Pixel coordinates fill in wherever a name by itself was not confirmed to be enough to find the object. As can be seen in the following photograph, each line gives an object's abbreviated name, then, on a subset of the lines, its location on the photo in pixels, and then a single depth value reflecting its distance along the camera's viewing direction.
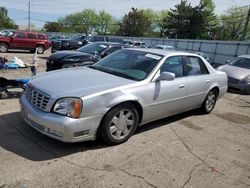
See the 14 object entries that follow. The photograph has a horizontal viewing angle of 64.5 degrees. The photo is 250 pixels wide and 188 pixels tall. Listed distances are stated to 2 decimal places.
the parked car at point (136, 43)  19.05
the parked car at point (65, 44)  14.17
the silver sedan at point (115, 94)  2.73
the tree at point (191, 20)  40.42
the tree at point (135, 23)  50.40
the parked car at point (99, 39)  16.41
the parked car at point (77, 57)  6.47
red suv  13.95
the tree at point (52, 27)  65.03
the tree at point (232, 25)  41.96
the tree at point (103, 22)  81.32
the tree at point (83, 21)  80.33
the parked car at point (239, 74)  7.66
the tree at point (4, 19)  52.28
